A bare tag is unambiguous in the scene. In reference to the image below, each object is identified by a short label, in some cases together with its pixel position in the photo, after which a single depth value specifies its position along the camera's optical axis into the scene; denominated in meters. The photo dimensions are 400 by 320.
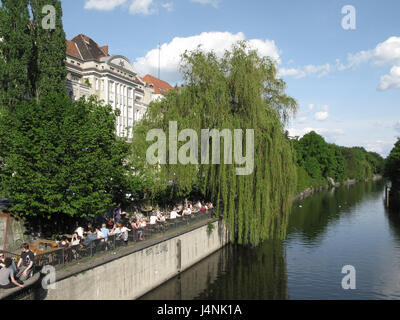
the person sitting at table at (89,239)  15.48
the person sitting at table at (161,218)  21.47
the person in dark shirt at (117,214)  24.42
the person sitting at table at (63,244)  15.81
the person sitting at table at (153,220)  20.74
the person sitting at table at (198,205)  27.53
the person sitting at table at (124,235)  17.69
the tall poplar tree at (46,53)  27.67
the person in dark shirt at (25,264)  11.89
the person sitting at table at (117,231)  17.31
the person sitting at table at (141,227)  19.09
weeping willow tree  23.92
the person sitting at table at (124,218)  24.61
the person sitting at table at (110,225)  21.05
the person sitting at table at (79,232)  17.20
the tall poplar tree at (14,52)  25.28
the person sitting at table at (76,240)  15.37
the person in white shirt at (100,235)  16.62
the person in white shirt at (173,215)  23.13
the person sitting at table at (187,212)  24.46
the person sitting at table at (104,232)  17.10
